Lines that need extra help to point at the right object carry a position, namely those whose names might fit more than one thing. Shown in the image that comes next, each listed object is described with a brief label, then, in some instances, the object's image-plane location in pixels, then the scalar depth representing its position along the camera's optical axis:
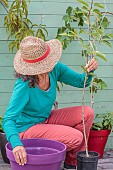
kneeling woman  3.26
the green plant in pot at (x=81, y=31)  3.36
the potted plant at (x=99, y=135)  4.26
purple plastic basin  3.01
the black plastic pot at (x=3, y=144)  4.00
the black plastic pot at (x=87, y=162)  3.35
